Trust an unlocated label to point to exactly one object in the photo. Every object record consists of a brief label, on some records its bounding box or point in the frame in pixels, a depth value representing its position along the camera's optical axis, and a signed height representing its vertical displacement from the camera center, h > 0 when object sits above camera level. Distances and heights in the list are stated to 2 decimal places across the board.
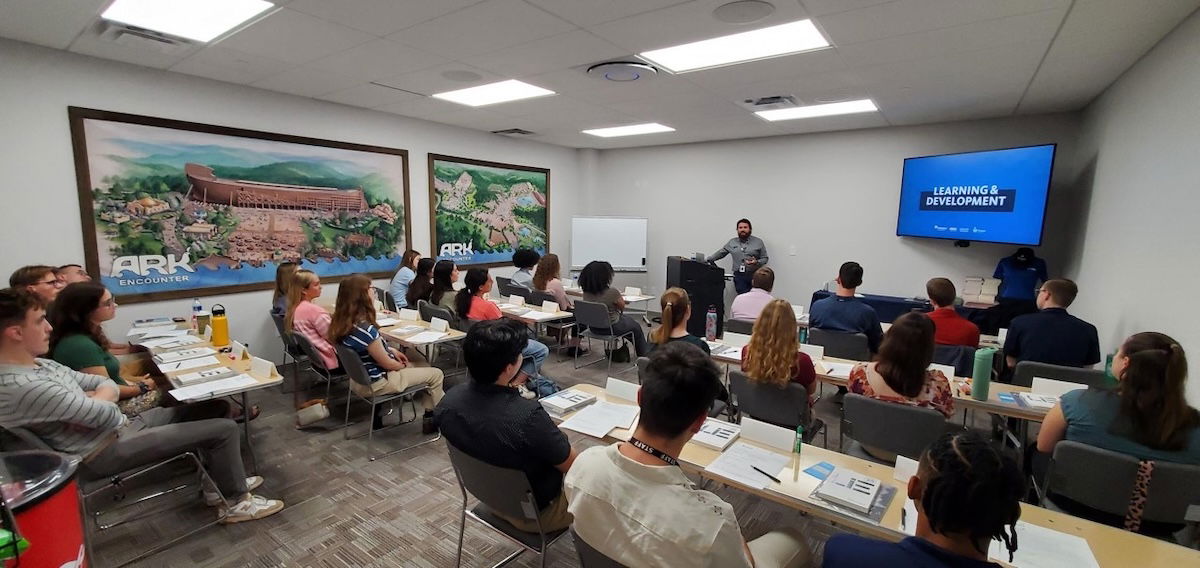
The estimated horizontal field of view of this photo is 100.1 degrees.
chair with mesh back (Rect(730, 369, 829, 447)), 2.70 -0.95
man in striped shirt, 1.97 -0.92
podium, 6.83 -0.78
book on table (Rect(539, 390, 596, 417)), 2.42 -0.88
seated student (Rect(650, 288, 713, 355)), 3.24 -0.57
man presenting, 7.29 -0.35
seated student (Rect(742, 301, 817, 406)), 2.66 -0.63
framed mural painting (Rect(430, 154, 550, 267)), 6.87 +0.19
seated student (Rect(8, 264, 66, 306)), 3.18 -0.45
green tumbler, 2.72 -0.74
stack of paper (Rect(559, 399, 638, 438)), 2.20 -0.88
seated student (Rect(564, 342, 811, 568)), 1.22 -0.68
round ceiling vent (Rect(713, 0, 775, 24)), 2.75 +1.23
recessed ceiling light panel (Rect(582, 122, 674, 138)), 6.67 +1.34
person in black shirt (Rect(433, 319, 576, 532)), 1.81 -0.73
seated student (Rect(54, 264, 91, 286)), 3.50 -0.45
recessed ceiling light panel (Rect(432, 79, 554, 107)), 4.76 +1.28
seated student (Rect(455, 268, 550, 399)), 4.45 -0.77
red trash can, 1.26 -0.77
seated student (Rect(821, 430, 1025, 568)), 1.08 -0.59
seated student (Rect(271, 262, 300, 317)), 4.68 -0.66
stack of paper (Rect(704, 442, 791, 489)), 1.85 -0.90
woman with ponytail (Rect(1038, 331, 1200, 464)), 1.83 -0.64
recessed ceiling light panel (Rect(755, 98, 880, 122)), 5.20 +1.33
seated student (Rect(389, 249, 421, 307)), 5.74 -0.66
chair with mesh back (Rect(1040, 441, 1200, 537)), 1.74 -0.89
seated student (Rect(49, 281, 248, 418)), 2.63 -0.67
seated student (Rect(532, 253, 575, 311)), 5.84 -0.62
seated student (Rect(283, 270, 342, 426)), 3.79 -0.76
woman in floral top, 2.33 -0.65
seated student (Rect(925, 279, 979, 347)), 3.60 -0.61
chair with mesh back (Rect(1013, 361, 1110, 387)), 2.90 -0.80
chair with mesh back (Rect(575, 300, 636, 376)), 5.18 -1.01
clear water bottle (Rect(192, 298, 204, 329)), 4.35 -0.85
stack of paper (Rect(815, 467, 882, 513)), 1.64 -0.88
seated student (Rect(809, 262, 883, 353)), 3.85 -0.62
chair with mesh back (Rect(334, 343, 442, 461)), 3.42 -1.08
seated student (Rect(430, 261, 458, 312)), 5.01 -0.64
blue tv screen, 4.78 +0.44
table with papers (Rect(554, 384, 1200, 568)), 1.43 -0.90
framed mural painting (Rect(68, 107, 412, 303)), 4.25 +0.11
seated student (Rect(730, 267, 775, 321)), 4.71 -0.64
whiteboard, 8.52 -0.23
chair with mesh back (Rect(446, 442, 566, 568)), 1.79 -1.01
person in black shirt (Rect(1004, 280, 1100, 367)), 3.16 -0.60
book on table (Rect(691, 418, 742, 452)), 2.11 -0.89
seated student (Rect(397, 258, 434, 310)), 5.36 -0.69
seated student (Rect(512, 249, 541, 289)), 6.43 -0.52
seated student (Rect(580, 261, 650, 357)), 5.35 -0.76
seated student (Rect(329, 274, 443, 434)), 3.50 -0.82
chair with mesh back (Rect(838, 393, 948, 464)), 2.19 -0.87
